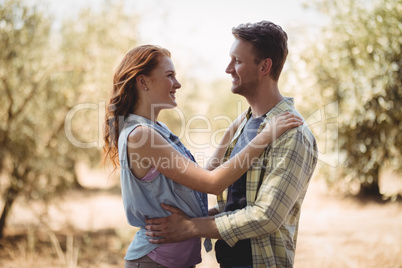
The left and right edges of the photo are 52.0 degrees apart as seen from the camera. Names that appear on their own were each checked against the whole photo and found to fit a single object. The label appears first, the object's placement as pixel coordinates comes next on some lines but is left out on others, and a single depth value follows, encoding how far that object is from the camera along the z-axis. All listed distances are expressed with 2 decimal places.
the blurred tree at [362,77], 6.24
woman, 2.05
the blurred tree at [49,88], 6.95
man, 1.98
